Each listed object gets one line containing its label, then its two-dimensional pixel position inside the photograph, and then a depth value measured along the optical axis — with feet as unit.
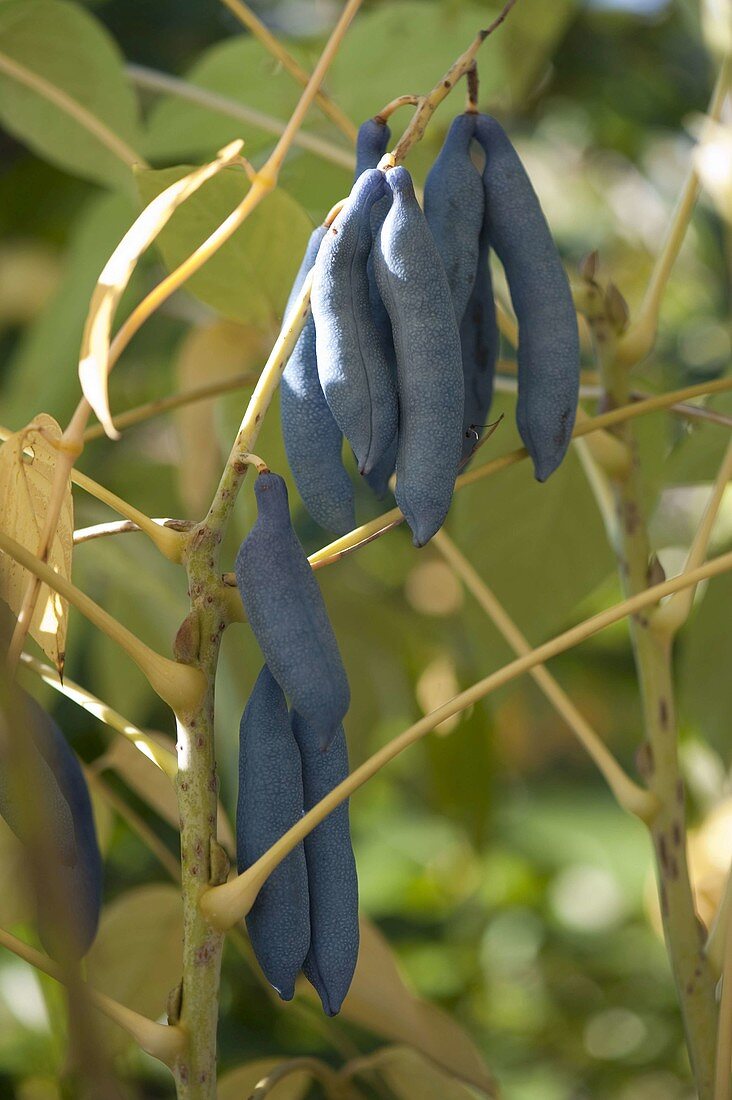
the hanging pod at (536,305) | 3.25
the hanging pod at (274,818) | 3.13
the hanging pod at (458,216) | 3.25
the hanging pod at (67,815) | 3.15
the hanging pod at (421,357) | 3.11
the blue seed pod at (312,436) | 3.18
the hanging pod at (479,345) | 3.35
